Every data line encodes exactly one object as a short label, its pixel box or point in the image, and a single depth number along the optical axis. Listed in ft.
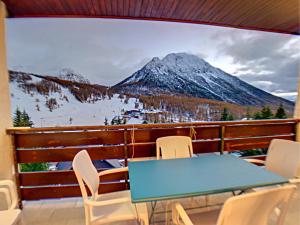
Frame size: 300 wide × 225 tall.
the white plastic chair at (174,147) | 7.17
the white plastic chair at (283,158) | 5.73
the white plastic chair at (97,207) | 4.65
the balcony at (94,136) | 7.36
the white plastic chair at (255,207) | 2.96
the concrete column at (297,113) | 9.96
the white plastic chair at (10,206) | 4.91
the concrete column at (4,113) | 7.19
